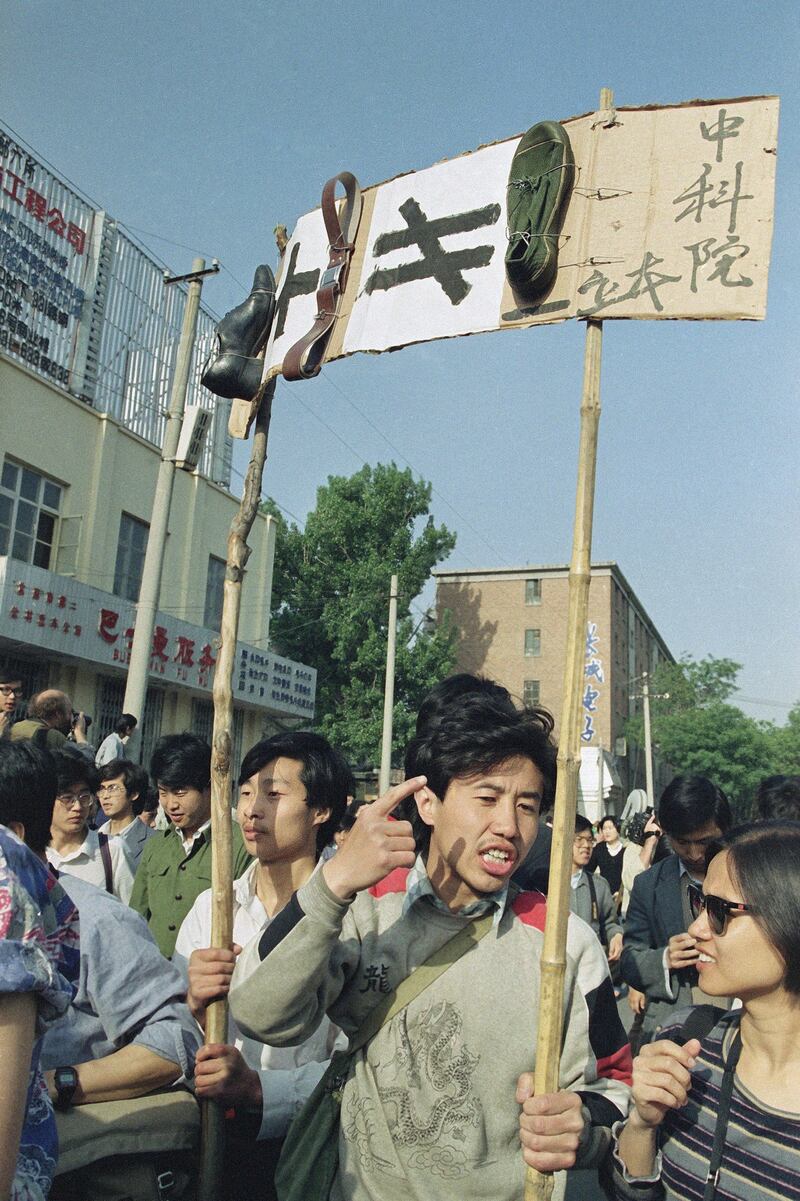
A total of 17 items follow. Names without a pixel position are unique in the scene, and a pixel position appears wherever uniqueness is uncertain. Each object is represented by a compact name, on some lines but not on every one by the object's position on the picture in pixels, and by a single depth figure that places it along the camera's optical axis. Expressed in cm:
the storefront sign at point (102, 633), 1431
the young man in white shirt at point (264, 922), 223
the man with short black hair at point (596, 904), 572
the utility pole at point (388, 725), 2330
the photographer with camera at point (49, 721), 544
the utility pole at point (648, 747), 3331
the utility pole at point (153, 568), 1064
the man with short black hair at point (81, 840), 397
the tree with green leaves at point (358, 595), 2964
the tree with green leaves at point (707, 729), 4169
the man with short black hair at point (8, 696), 601
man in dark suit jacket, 373
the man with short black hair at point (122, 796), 570
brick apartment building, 4062
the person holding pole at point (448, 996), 177
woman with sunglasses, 174
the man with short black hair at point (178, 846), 390
